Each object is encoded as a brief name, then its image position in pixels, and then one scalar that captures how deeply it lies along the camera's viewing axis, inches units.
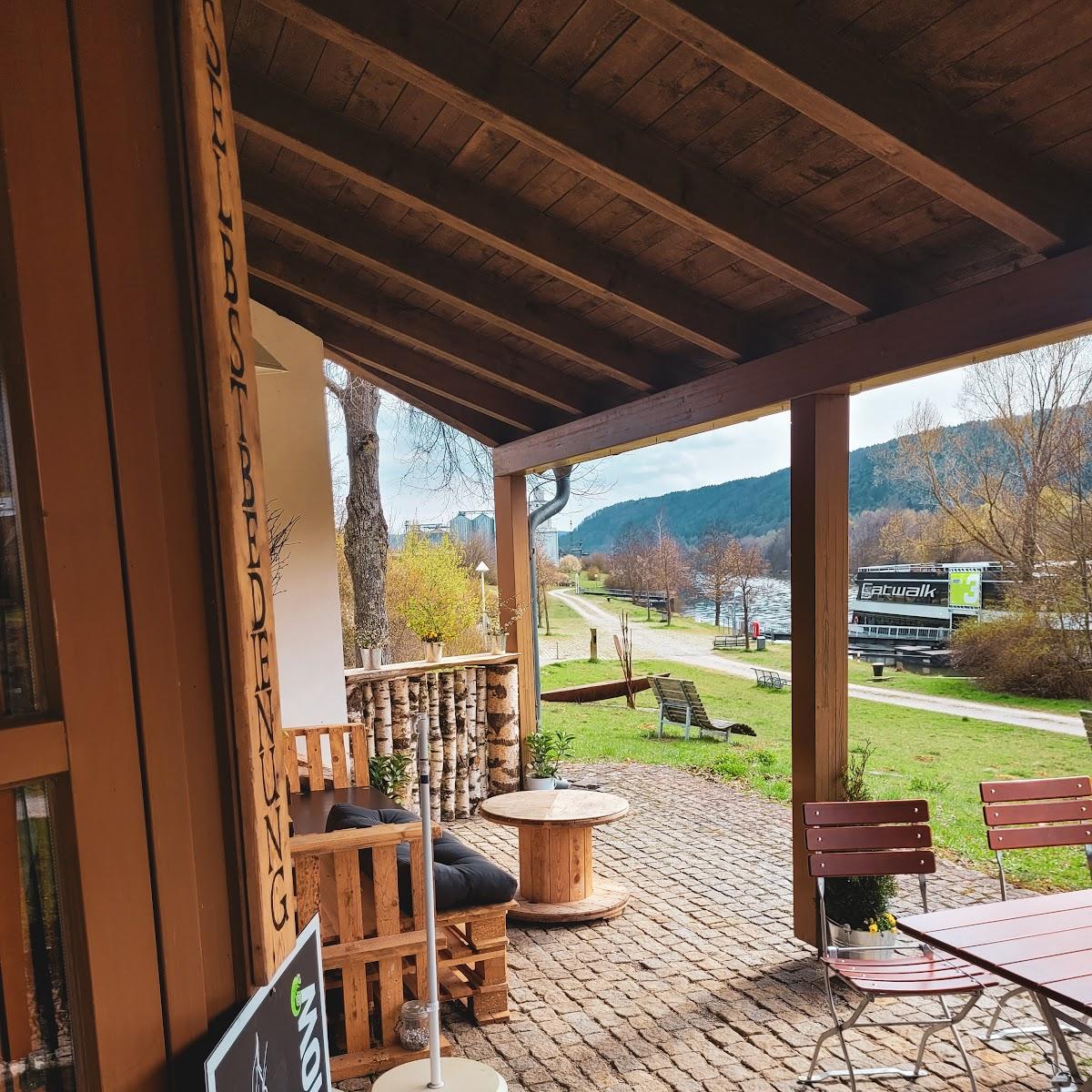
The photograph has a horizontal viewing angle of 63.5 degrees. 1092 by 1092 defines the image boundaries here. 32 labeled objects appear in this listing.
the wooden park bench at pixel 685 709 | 398.6
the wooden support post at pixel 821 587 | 156.3
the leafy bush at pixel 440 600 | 270.7
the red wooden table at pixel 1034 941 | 96.2
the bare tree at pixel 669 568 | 593.3
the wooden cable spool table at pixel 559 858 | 183.8
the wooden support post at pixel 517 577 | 278.2
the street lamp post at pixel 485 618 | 275.9
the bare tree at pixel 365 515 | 424.5
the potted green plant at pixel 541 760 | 272.8
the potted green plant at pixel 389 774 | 233.9
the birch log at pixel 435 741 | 257.9
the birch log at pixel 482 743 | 272.4
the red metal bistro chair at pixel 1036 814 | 137.2
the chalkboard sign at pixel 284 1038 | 45.6
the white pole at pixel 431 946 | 105.5
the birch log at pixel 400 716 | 252.8
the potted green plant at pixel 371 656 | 254.5
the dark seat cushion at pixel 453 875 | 139.1
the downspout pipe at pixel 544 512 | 287.9
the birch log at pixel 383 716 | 247.3
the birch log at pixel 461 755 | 266.1
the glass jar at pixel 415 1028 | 130.1
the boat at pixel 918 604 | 395.2
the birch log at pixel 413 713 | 253.8
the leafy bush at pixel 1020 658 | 353.7
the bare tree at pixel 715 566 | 569.9
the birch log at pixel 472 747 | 269.4
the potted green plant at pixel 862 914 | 151.3
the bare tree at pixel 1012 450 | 365.4
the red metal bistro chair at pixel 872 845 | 132.1
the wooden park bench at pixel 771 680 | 512.7
